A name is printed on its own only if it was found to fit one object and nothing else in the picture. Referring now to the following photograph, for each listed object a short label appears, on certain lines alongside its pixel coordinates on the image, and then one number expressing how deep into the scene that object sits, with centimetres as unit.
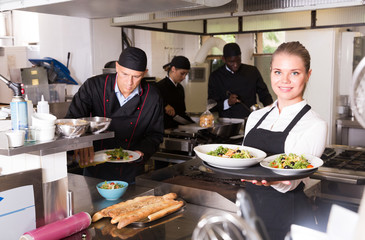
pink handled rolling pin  159
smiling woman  185
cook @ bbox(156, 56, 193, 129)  457
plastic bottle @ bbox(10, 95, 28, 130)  169
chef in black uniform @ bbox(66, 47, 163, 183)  309
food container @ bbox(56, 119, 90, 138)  176
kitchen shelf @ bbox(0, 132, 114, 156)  157
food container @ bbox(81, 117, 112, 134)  189
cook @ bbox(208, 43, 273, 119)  492
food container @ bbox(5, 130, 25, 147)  156
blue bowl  200
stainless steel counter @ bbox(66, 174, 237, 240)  170
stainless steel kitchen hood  256
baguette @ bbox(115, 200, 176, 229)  174
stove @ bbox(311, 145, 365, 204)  275
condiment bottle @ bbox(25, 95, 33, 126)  179
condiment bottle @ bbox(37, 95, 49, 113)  184
